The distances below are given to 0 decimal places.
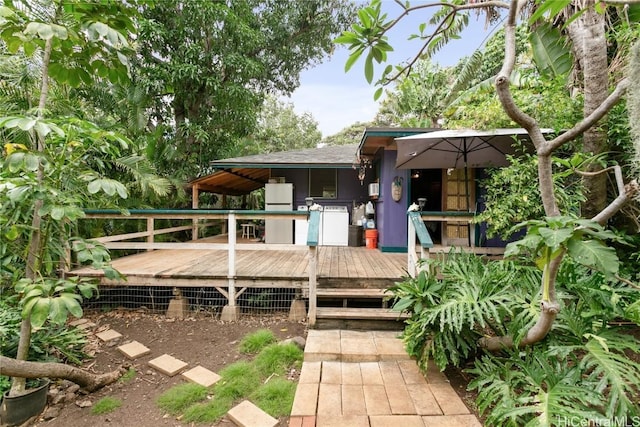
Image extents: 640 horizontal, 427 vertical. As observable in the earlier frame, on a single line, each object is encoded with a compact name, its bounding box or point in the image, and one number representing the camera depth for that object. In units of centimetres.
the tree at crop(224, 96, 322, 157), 2320
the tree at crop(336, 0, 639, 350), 156
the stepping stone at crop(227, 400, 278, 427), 222
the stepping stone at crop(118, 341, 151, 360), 325
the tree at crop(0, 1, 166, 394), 206
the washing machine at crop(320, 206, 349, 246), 748
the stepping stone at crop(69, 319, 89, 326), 391
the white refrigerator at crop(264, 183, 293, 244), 809
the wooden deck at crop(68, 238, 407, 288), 421
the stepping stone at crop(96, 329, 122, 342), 360
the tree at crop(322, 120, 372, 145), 2775
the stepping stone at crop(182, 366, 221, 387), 279
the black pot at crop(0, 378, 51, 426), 237
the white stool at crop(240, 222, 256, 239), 1013
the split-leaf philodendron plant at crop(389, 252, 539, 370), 252
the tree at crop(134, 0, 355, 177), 809
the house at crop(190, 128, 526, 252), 505
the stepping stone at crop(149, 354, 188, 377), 299
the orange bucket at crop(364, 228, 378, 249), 706
